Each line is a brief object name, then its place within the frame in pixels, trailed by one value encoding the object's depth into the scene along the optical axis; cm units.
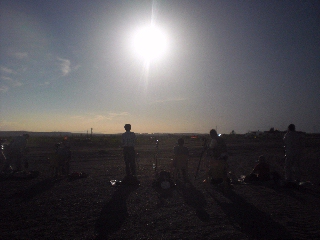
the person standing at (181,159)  1050
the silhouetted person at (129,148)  1074
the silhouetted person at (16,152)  1221
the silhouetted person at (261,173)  1020
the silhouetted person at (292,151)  962
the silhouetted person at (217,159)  877
